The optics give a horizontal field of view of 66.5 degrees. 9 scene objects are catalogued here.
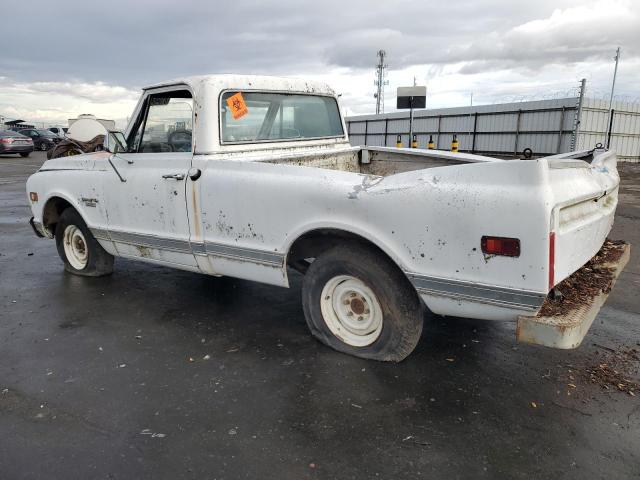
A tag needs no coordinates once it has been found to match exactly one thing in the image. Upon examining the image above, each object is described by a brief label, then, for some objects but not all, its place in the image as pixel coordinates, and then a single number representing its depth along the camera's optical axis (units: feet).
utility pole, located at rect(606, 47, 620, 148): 64.06
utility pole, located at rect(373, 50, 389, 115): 144.56
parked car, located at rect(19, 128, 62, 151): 104.42
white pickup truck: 8.23
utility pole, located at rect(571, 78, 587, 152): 60.25
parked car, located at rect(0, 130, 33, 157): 80.59
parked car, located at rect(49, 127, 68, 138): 130.21
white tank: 39.01
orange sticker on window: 12.85
